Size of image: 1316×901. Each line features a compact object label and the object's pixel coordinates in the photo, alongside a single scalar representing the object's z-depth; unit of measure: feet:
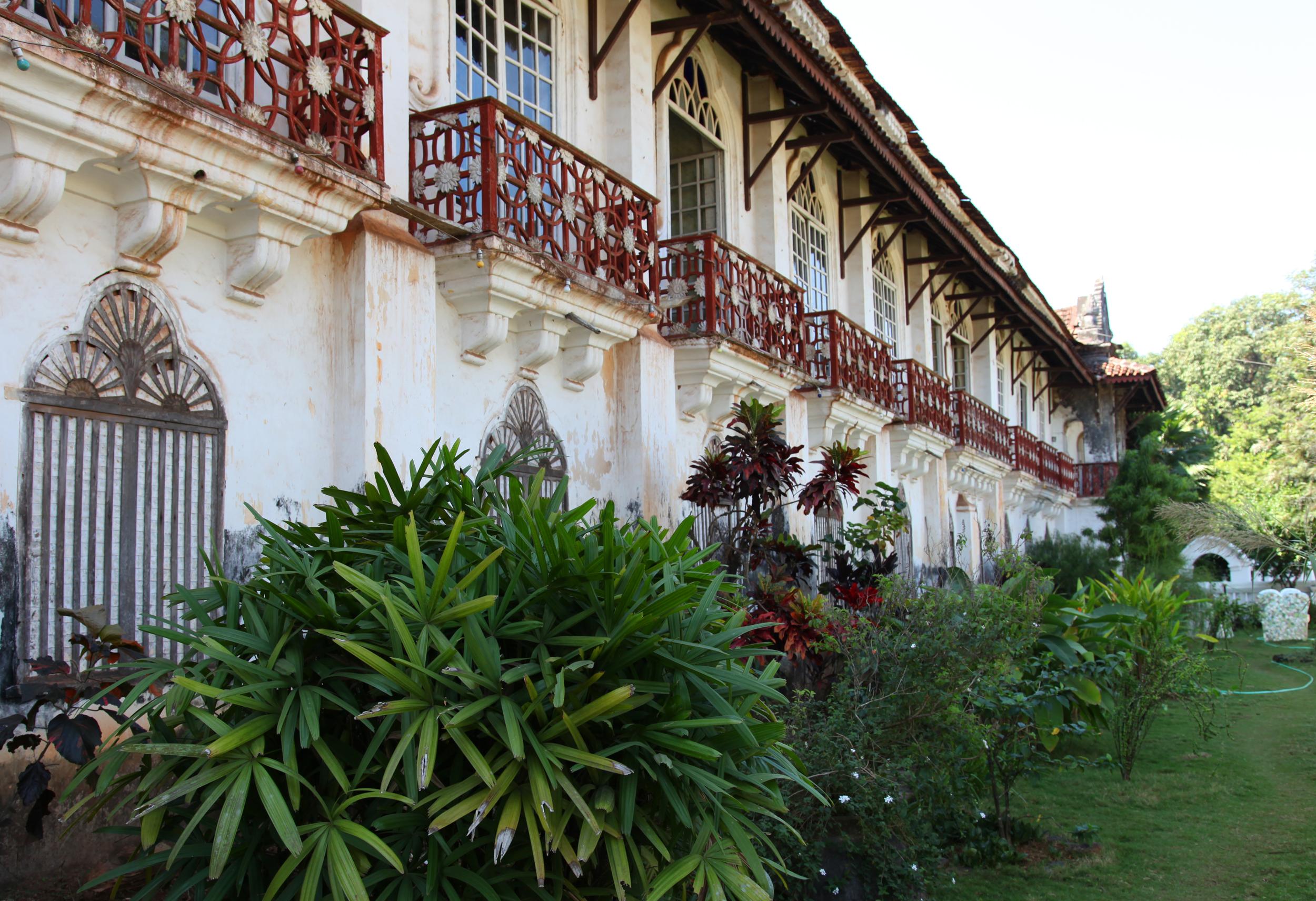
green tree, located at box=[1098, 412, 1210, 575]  75.56
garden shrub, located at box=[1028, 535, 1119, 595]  68.33
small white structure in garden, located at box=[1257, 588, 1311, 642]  70.79
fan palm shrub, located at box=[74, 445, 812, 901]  9.95
